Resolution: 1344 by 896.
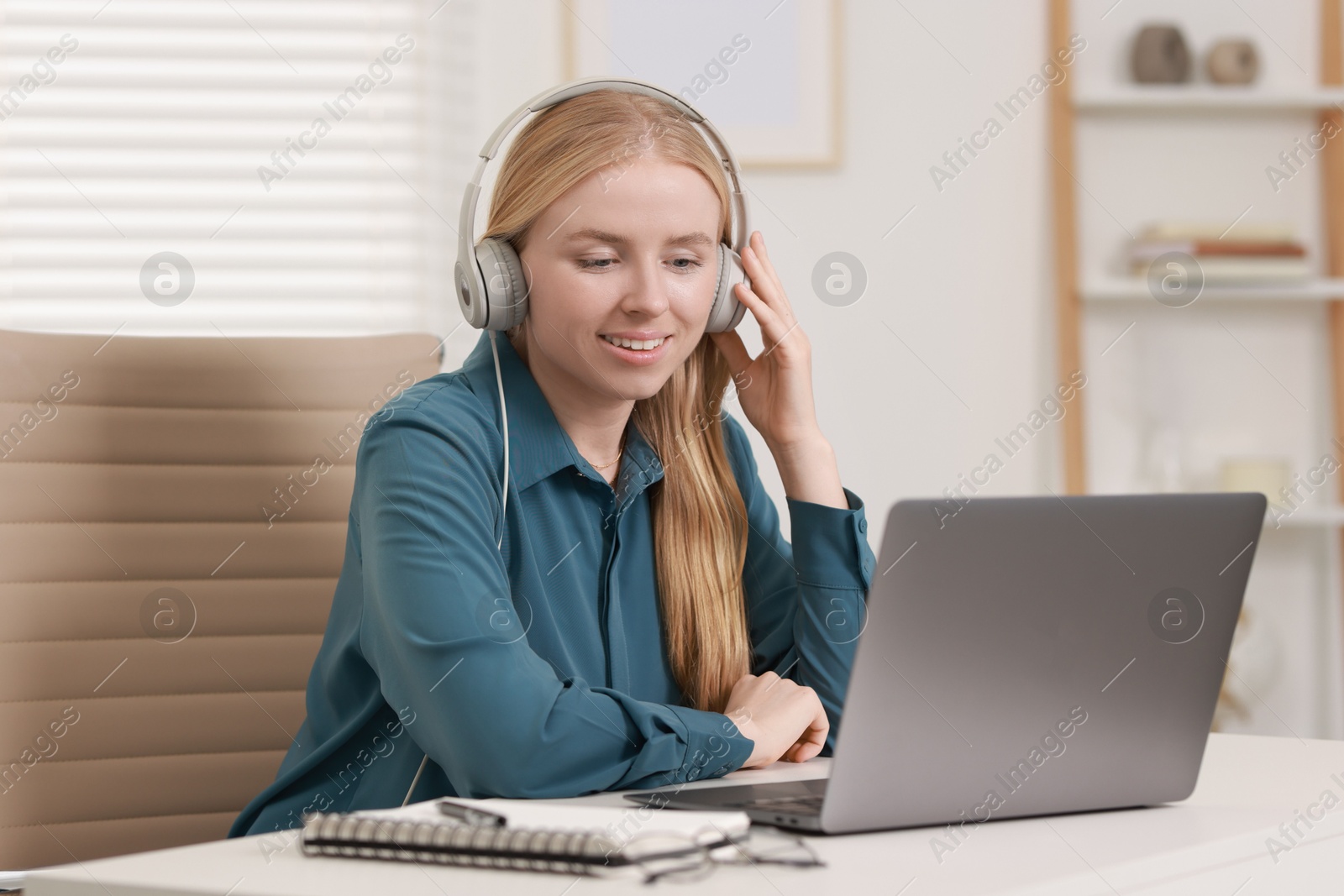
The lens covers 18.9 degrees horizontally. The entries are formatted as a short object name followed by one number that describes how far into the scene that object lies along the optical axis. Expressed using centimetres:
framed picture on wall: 511
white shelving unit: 523
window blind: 480
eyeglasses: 301
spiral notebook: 301
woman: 338
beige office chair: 372
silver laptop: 308
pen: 305
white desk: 300
